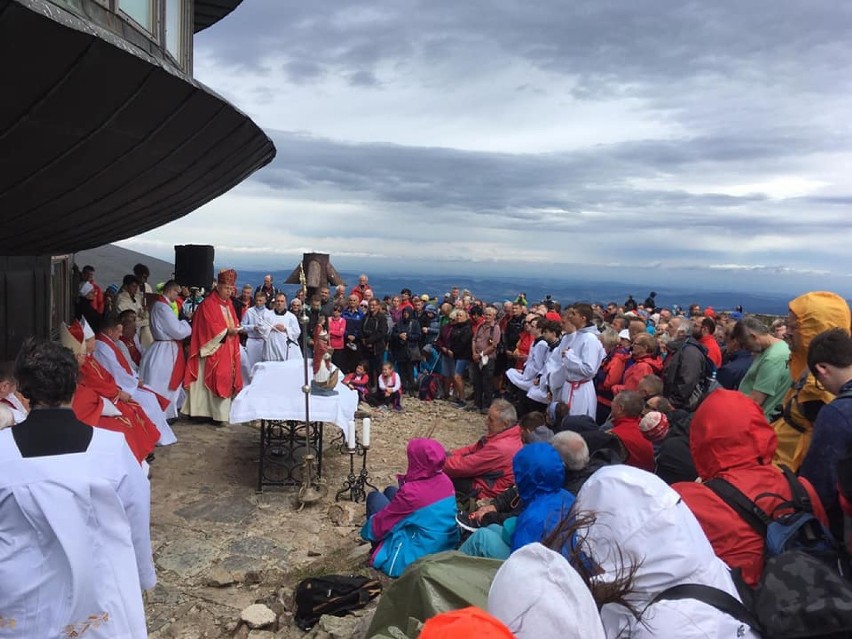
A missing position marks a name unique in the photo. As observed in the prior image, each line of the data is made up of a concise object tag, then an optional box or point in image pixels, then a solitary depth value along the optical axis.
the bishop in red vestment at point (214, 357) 8.52
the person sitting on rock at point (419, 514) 4.54
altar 6.33
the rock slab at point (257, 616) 4.10
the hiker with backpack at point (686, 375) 6.18
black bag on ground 4.13
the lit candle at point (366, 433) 6.23
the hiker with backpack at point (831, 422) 2.73
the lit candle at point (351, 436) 6.31
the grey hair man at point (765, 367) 4.99
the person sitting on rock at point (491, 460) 5.29
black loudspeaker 13.92
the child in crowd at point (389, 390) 11.03
